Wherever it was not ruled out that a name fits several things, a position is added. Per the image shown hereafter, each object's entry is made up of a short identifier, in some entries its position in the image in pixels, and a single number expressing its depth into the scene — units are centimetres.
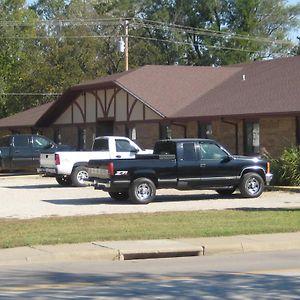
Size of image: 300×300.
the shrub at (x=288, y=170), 2932
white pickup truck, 3016
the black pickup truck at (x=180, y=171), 2328
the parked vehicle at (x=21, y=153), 3847
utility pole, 5100
